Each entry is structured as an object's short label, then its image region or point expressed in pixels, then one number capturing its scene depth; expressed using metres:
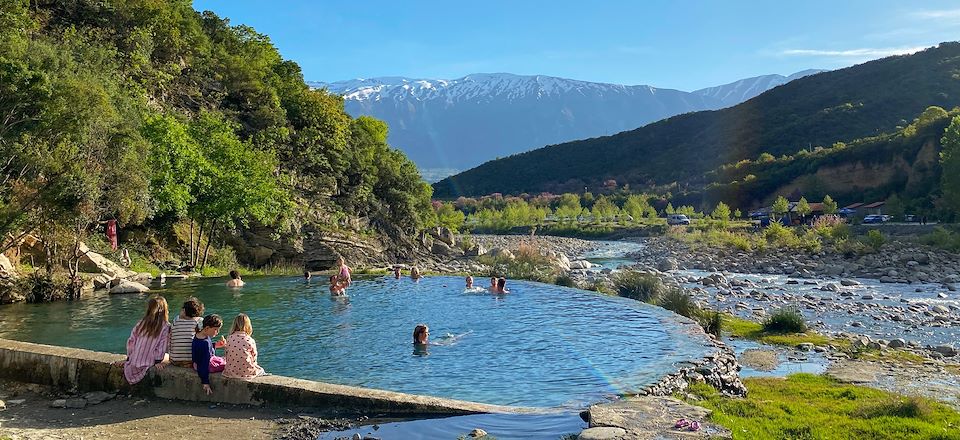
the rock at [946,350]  17.32
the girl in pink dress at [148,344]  10.07
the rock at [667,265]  48.40
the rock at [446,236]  57.41
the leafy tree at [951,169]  66.75
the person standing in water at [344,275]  25.75
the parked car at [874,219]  79.31
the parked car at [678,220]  106.12
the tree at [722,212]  96.14
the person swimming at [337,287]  25.30
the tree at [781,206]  96.38
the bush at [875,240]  50.34
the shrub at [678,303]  21.22
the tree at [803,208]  92.38
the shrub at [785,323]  19.38
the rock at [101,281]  25.45
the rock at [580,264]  44.81
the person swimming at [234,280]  25.98
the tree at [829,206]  88.44
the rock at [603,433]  7.90
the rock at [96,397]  9.88
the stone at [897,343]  18.02
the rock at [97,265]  26.33
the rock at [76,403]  9.61
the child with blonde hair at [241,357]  9.91
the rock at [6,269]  21.95
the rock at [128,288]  24.36
